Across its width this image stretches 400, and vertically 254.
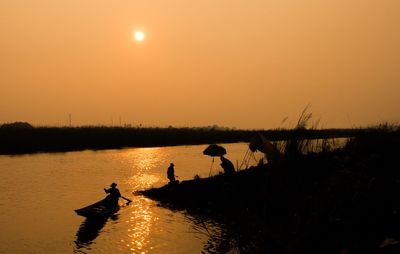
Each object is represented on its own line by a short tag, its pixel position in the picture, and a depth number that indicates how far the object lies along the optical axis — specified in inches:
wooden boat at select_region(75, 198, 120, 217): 757.9
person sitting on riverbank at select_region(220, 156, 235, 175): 735.7
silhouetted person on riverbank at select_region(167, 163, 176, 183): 920.9
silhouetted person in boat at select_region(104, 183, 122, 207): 820.6
